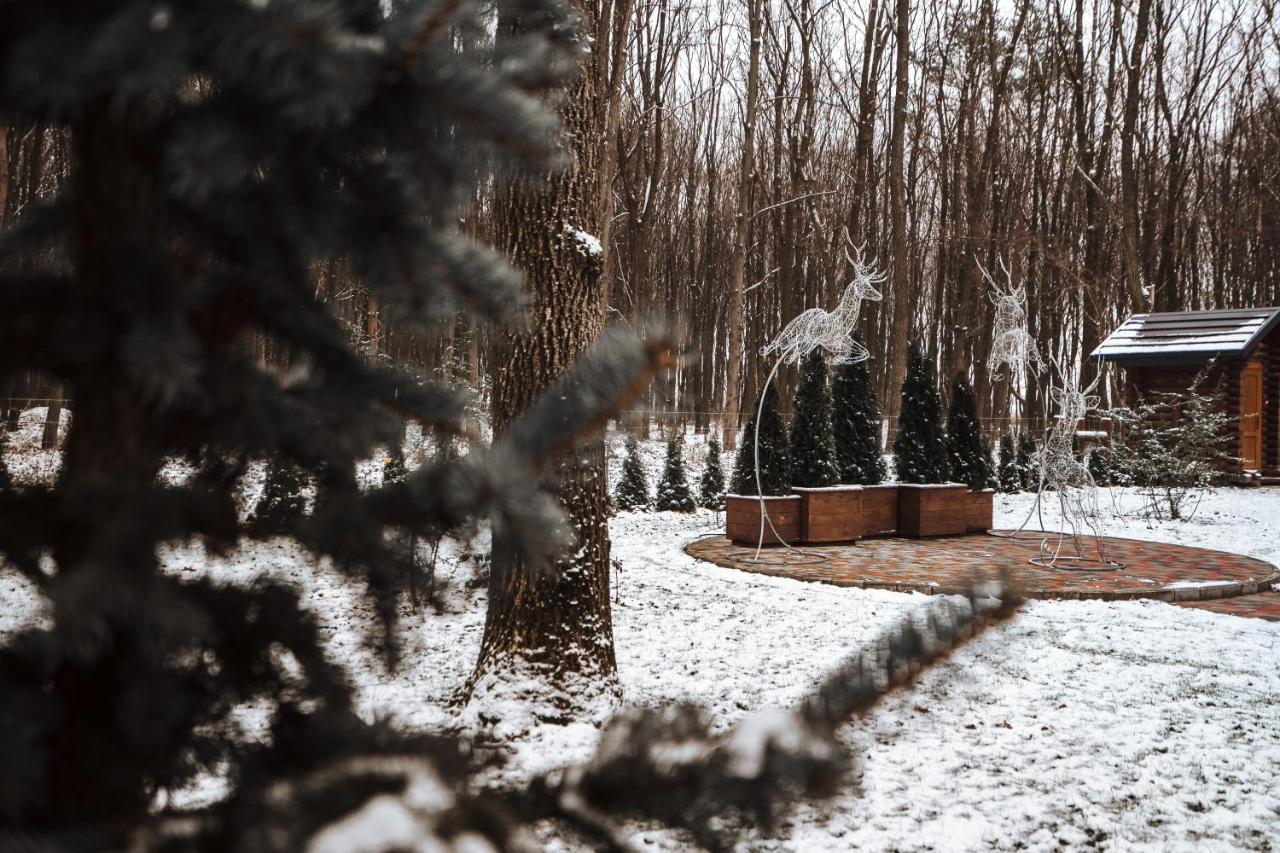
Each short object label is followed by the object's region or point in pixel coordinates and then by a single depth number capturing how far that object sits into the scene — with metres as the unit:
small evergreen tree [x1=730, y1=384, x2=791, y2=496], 9.88
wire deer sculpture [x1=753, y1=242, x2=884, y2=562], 8.73
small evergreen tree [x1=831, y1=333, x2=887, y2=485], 10.56
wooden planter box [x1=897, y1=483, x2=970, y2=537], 10.45
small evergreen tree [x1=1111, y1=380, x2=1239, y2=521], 12.62
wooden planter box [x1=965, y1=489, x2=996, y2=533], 10.97
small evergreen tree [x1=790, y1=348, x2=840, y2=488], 10.01
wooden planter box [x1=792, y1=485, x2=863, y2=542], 9.72
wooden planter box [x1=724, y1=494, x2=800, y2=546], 9.66
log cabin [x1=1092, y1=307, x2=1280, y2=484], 15.96
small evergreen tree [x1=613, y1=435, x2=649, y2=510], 13.24
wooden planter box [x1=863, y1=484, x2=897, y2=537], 10.49
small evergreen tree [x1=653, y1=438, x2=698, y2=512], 13.39
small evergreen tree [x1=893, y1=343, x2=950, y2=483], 10.71
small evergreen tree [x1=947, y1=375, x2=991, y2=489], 11.44
